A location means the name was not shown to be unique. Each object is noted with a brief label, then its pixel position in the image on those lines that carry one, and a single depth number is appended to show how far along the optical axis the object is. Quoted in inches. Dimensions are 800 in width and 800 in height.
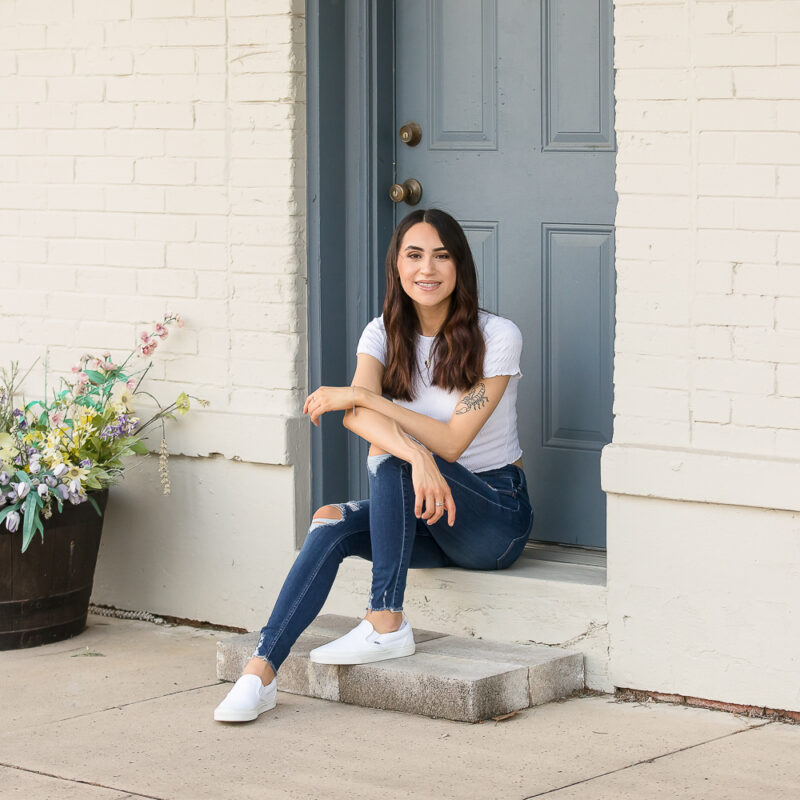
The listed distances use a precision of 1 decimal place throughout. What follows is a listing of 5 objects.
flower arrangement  313.4
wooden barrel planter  318.8
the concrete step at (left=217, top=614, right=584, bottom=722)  265.4
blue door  303.8
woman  271.8
